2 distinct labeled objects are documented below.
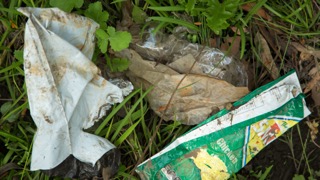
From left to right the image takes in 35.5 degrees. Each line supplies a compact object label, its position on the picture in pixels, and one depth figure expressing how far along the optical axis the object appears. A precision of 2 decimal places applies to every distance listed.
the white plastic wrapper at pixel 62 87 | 0.53
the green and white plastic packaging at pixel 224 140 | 0.58
